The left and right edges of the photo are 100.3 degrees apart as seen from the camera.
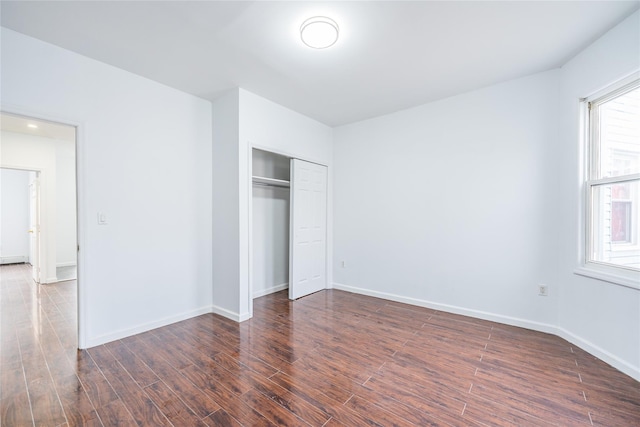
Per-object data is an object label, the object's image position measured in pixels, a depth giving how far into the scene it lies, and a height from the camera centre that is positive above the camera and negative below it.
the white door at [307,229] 4.15 -0.29
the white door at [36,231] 5.05 -0.40
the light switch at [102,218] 2.70 -0.07
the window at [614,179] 2.25 +0.30
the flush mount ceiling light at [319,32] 2.11 +1.48
